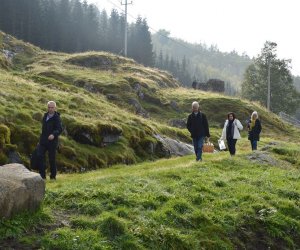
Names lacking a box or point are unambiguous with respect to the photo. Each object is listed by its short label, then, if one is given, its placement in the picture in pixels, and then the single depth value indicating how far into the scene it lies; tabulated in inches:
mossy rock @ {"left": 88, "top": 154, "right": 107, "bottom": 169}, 859.0
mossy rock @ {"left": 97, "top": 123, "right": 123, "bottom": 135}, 963.3
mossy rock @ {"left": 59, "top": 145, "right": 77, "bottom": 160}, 831.7
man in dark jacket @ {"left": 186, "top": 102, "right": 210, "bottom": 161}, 788.6
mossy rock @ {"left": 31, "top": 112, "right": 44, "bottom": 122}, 892.4
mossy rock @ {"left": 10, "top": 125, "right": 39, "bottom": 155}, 782.5
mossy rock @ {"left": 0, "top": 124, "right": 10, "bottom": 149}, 739.4
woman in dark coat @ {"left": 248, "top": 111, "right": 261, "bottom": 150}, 1022.5
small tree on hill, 3449.8
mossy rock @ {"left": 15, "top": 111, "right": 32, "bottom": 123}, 855.9
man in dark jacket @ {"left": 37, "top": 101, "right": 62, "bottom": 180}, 631.2
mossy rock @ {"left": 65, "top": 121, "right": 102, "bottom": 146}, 913.5
